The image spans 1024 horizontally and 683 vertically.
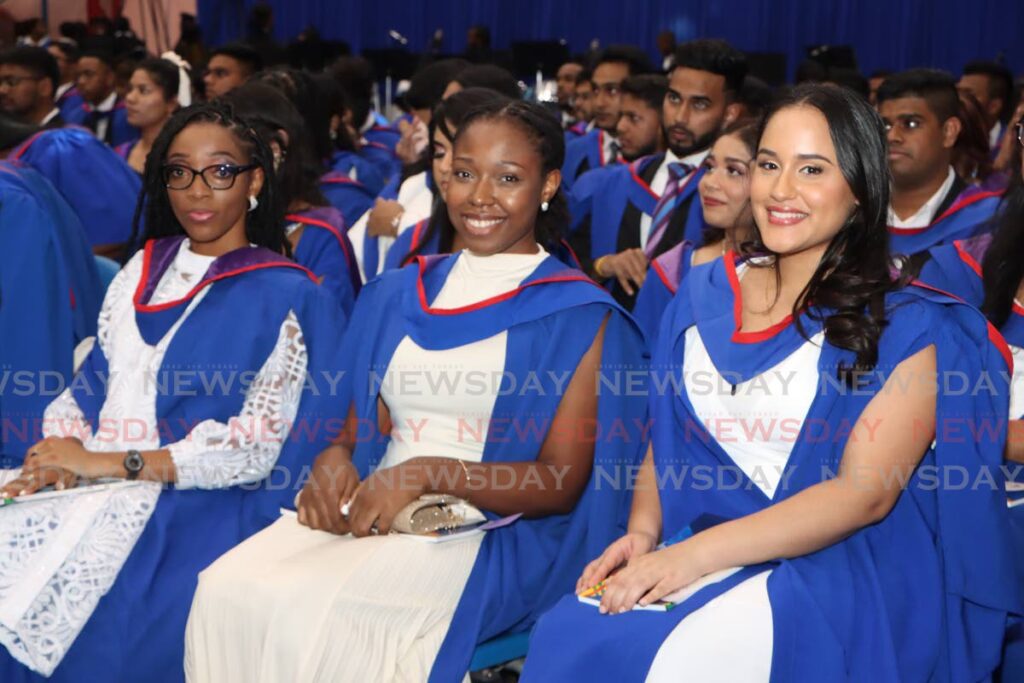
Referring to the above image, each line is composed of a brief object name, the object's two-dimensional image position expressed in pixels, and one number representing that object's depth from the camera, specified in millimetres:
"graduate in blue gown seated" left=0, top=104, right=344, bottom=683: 2680
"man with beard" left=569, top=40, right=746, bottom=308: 4020
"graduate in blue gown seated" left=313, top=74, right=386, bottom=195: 5698
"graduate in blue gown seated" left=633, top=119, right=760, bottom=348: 3301
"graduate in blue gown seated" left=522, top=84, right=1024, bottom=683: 2035
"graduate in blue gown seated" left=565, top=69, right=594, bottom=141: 8106
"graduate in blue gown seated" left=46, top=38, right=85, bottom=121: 9116
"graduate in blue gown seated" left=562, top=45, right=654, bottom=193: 6324
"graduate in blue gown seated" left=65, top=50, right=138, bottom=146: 8445
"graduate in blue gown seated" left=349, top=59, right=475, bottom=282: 4340
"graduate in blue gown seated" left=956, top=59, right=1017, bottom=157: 7766
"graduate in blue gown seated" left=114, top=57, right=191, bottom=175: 6334
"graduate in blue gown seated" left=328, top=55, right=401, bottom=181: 7605
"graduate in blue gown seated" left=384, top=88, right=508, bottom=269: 3494
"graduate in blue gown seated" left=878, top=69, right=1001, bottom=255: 3721
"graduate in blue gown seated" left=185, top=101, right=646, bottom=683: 2369
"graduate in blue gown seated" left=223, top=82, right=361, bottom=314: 3945
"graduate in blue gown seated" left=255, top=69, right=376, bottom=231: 4918
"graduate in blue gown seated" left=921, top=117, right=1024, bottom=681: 2696
